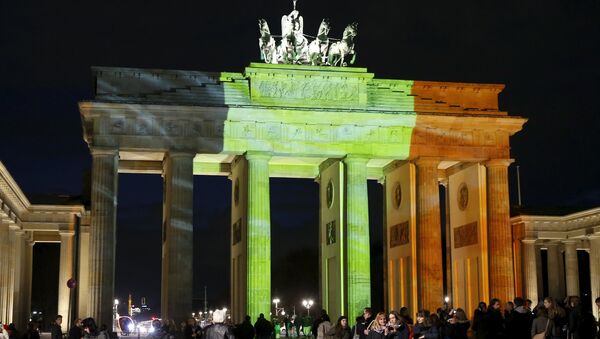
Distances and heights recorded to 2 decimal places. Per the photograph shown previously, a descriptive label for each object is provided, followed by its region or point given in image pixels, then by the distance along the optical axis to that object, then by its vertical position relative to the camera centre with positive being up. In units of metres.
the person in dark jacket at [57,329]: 29.06 -0.75
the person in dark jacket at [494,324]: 25.98 -0.69
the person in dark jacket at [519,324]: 26.38 -0.71
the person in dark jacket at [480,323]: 26.19 -0.66
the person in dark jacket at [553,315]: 23.22 -0.42
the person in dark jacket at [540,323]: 23.41 -0.61
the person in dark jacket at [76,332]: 27.31 -0.81
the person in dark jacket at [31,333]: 29.50 -0.88
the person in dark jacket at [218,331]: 21.03 -0.63
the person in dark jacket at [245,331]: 34.72 -1.06
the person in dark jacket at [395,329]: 21.06 -0.64
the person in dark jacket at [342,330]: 26.31 -0.82
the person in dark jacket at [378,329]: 20.93 -0.64
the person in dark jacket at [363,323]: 26.27 -0.65
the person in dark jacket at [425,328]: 23.70 -0.72
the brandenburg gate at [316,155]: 51.81 +8.35
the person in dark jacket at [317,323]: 32.06 -0.78
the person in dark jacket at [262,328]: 38.31 -1.07
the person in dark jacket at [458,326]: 24.77 -0.70
